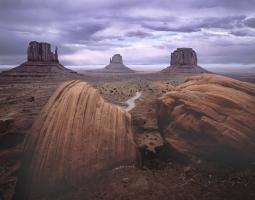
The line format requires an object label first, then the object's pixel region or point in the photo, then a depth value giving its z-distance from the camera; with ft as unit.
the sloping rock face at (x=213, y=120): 35.60
